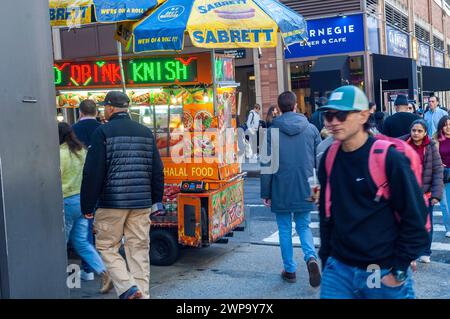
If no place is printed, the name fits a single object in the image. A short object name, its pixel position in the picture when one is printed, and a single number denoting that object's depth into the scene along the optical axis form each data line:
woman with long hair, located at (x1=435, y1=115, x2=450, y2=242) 7.40
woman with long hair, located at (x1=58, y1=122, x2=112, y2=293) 5.90
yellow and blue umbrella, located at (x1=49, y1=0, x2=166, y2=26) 6.88
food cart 6.79
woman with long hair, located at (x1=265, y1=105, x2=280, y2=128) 13.12
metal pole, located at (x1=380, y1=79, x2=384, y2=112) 20.64
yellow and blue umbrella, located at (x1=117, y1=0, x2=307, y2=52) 6.42
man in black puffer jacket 5.00
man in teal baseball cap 3.12
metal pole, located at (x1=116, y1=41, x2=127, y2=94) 7.04
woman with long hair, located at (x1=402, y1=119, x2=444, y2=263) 6.38
